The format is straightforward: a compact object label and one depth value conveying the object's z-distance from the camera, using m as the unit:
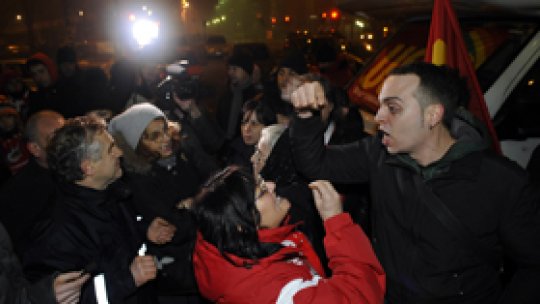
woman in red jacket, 1.69
